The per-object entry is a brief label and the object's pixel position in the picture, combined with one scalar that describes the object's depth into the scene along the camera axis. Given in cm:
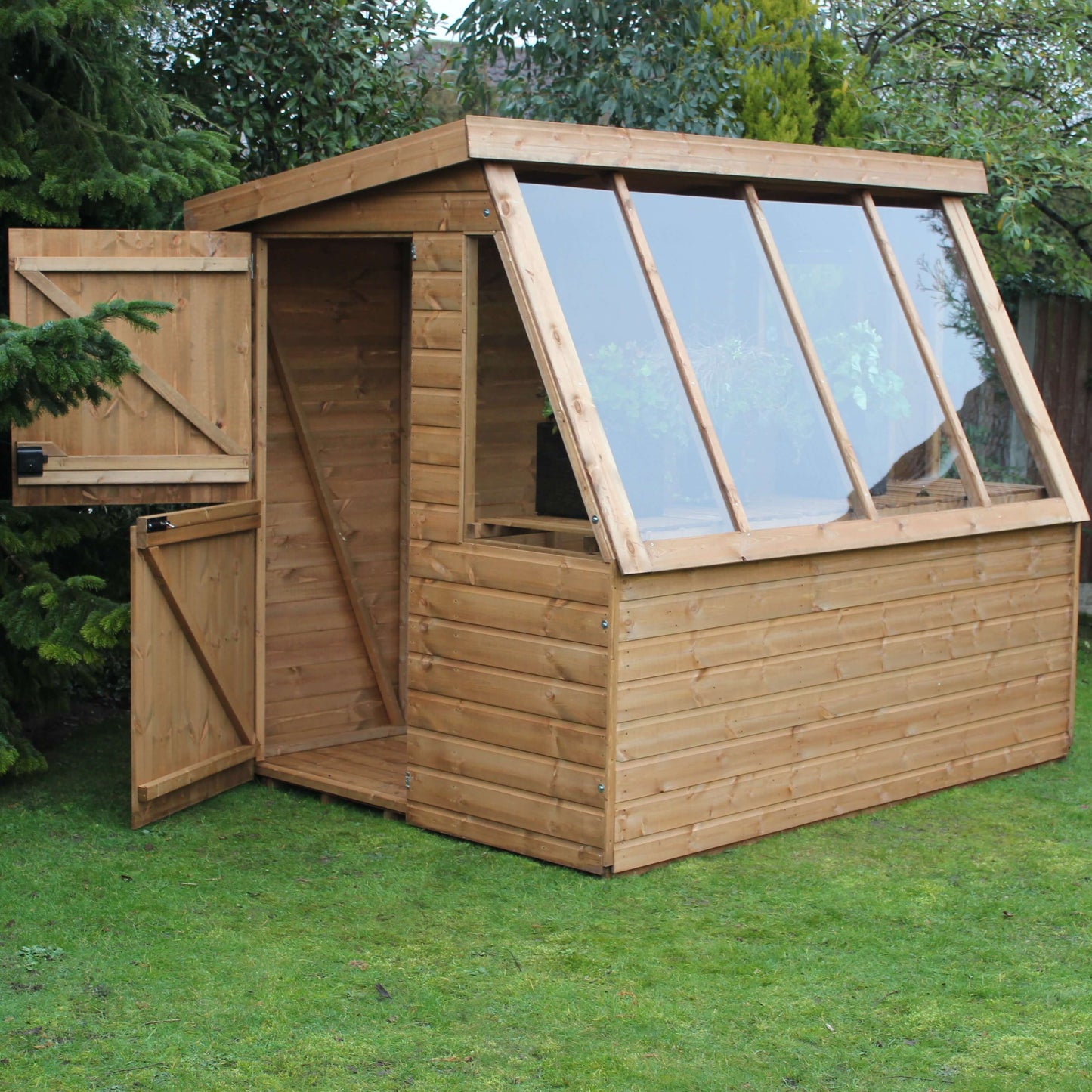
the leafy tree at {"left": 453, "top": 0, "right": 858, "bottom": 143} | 907
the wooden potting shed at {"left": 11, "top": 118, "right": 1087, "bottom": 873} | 526
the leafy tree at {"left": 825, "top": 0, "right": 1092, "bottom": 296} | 867
